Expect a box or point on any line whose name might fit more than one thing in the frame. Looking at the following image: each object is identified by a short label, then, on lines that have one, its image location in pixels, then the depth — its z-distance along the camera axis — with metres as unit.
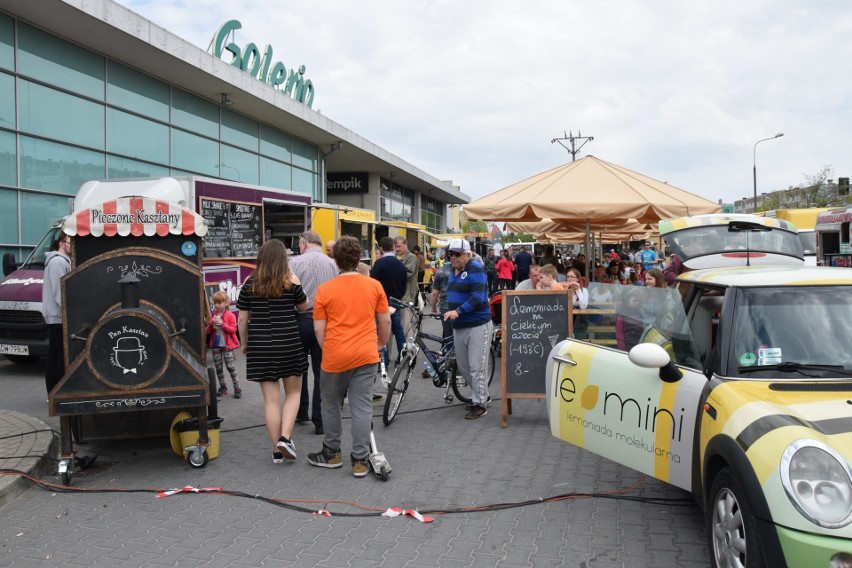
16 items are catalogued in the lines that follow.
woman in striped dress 5.89
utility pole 51.34
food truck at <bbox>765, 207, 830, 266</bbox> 21.30
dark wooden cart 5.43
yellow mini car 2.92
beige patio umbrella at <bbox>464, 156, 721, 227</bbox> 9.12
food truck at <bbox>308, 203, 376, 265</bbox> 17.52
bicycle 7.35
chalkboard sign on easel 7.45
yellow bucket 5.83
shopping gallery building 13.86
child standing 8.45
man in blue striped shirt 7.39
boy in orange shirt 5.57
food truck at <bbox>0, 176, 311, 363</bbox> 9.91
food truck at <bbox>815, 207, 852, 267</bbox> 16.17
